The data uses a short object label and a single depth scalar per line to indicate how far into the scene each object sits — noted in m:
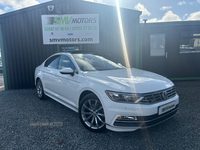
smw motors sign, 7.09
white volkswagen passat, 2.63
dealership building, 7.08
